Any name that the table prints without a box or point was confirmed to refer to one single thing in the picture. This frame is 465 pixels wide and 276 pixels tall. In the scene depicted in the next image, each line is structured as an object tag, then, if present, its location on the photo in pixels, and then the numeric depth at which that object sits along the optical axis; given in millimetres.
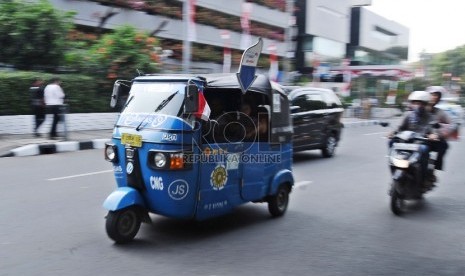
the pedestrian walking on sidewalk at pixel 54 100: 13477
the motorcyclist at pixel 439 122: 7234
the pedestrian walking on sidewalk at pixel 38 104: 13602
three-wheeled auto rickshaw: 4875
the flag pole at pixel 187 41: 15844
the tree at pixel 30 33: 15766
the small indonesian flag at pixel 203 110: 4887
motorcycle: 6664
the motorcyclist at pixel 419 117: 7195
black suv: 11188
